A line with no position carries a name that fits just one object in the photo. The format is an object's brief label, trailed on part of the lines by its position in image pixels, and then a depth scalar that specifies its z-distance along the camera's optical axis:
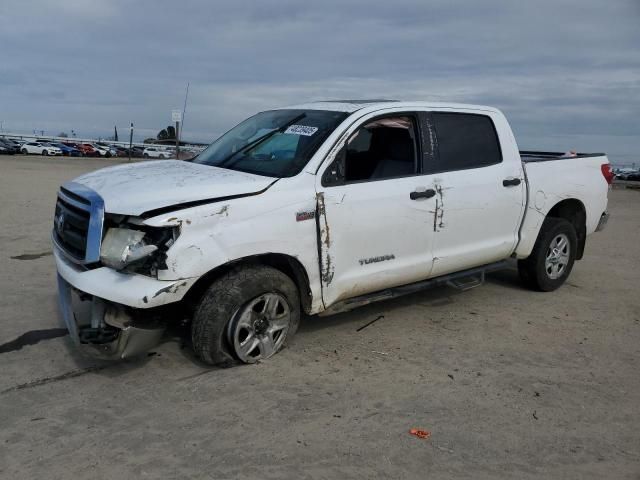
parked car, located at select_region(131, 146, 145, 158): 65.12
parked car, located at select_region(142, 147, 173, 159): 64.25
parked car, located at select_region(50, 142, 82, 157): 56.51
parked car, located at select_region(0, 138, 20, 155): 46.78
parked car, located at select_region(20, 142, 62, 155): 52.12
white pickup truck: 3.67
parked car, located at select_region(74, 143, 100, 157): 59.47
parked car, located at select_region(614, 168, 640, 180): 53.21
